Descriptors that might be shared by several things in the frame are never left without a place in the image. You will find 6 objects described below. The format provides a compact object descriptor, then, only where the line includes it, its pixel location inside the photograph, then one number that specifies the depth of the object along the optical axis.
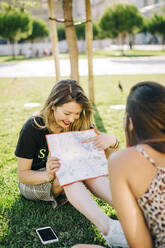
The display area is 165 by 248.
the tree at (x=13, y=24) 30.41
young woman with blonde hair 2.20
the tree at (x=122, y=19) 29.14
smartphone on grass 2.04
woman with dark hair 1.27
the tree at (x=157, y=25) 32.34
